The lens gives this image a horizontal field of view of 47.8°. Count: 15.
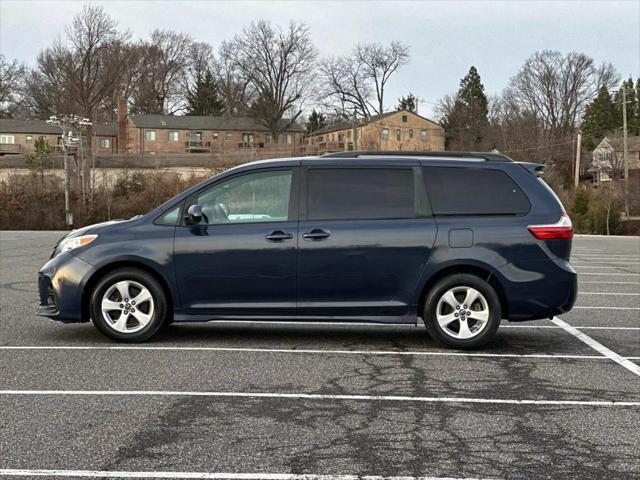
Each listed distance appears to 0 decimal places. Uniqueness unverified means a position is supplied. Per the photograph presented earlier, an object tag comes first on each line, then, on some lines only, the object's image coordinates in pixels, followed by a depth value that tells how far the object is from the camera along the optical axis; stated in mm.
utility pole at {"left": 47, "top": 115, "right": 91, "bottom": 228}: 52134
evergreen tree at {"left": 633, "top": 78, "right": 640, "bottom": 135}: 98250
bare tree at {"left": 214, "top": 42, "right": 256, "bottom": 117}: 92438
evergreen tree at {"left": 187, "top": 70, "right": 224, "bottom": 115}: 97938
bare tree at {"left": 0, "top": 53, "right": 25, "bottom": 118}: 84875
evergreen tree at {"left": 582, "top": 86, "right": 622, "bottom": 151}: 88938
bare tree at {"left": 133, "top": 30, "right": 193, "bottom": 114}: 92750
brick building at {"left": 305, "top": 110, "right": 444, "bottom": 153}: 82625
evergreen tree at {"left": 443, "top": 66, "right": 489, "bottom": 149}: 88088
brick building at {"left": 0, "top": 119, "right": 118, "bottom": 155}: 93938
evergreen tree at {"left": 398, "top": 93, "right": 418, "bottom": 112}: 106250
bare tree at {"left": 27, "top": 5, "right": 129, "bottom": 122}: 76750
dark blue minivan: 7051
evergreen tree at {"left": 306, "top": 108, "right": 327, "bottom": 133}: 111750
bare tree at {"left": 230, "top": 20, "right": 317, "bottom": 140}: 86188
